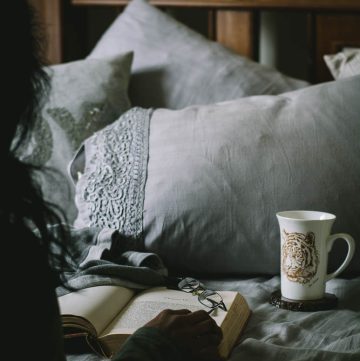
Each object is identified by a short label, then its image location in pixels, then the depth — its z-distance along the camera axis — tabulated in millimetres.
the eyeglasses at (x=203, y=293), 1329
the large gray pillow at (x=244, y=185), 1515
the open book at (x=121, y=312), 1263
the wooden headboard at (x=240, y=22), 2022
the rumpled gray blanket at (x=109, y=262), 1414
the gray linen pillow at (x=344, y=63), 1813
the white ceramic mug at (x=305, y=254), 1383
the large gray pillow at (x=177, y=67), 1930
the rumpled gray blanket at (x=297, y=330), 1242
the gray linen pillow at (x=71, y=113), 1809
